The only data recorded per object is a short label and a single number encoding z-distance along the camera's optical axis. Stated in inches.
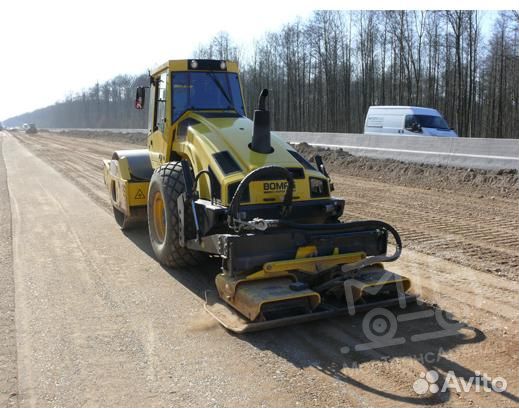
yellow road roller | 189.0
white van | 733.0
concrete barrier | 479.5
